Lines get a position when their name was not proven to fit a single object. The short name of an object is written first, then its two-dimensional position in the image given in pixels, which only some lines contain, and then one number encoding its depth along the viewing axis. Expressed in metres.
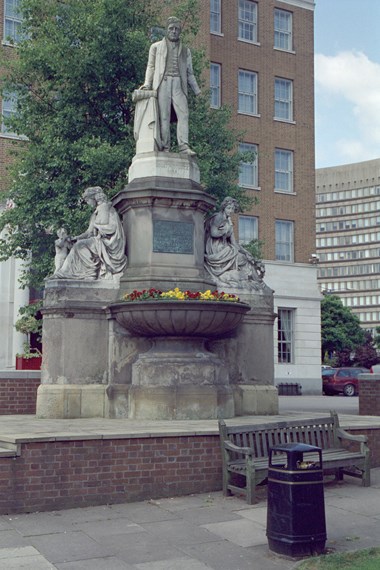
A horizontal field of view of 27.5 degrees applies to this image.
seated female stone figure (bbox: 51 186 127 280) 13.38
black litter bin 6.77
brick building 40.91
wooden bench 8.86
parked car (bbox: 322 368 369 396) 42.34
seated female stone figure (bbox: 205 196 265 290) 14.16
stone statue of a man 14.36
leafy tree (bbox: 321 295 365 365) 66.88
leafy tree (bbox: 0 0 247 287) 21.59
